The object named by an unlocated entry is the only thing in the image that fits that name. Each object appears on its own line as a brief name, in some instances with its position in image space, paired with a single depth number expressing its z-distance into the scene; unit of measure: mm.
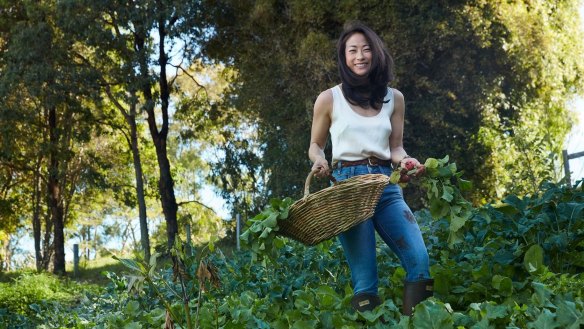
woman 4309
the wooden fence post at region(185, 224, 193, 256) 7781
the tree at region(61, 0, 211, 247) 21031
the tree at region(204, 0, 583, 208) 18625
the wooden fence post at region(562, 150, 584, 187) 12883
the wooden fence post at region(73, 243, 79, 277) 25703
